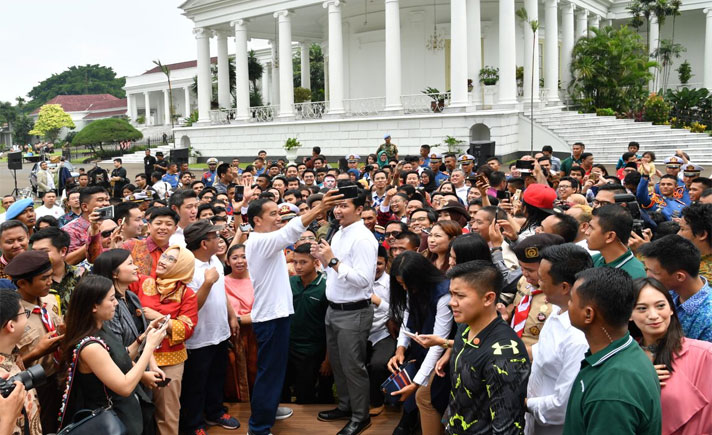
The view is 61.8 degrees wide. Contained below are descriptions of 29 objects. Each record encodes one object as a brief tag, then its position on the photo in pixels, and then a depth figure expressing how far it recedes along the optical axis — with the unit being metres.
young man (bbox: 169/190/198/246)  6.91
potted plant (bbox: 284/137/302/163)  27.92
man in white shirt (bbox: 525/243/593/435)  3.24
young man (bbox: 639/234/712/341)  3.65
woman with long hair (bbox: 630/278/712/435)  2.97
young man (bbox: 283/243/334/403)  5.98
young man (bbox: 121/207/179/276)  5.55
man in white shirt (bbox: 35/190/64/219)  10.05
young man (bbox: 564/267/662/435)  2.53
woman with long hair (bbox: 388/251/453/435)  4.38
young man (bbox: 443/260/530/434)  3.23
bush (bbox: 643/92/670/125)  27.52
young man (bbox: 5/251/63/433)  4.09
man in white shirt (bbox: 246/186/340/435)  5.17
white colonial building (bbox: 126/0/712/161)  25.00
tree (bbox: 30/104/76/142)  73.50
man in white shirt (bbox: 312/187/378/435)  5.14
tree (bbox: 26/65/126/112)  112.19
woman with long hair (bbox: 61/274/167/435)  3.65
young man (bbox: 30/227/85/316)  4.98
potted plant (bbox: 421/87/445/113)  26.14
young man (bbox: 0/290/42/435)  3.36
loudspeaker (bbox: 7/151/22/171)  22.34
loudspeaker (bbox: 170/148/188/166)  21.73
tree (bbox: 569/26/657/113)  29.31
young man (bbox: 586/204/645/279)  4.20
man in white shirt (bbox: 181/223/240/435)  5.18
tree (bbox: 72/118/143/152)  47.62
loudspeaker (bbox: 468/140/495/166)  17.12
